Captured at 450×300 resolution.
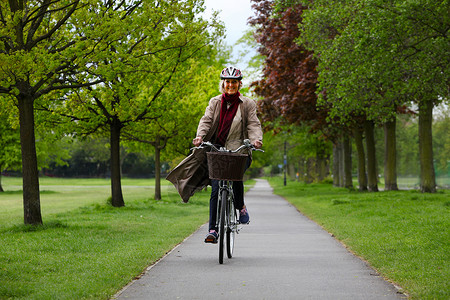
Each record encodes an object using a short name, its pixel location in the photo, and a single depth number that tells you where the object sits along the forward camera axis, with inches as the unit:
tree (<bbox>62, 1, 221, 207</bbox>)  565.3
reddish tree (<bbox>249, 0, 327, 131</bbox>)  1136.8
